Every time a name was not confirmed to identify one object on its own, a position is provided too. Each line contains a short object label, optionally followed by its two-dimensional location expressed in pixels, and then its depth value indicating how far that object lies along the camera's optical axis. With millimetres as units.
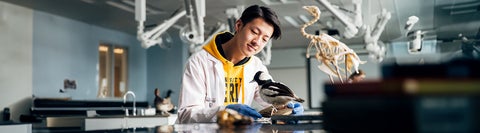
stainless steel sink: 6102
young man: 1857
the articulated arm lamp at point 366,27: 6656
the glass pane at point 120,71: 10648
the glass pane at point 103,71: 10102
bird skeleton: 2104
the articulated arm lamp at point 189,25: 5910
